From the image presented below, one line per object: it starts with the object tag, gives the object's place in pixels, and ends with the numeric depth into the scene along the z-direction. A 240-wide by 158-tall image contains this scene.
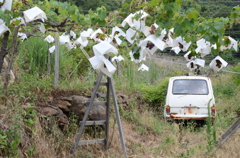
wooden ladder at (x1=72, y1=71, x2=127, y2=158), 11.38
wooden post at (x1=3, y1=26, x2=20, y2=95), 10.64
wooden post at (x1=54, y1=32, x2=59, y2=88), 15.05
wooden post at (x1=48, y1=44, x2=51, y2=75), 16.09
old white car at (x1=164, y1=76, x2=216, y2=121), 17.87
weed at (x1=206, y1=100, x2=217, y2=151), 9.85
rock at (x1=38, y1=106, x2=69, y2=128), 11.87
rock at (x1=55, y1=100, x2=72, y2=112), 13.00
